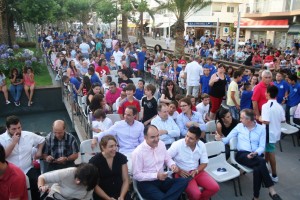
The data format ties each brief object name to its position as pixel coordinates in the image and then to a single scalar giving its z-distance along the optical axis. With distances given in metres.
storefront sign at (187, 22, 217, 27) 44.35
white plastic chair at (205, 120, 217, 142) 6.03
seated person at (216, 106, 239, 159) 5.48
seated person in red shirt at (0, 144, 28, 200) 3.44
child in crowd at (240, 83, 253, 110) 7.21
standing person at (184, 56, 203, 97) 9.55
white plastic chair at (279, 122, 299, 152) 6.72
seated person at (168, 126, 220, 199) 4.33
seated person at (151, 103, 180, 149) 5.47
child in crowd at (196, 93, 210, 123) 6.76
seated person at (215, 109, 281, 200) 4.67
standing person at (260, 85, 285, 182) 5.31
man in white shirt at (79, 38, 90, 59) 15.80
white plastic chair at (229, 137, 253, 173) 5.04
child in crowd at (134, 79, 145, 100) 8.20
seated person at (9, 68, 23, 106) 10.25
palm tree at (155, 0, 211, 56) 16.25
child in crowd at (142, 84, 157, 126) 6.65
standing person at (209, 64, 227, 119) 7.75
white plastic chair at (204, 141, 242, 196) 4.76
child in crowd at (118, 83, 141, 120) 6.42
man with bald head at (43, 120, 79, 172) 4.57
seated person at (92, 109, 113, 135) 5.71
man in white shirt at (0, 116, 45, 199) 4.38
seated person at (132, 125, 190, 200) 4.09
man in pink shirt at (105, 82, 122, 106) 7.79
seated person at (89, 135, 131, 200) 3.97
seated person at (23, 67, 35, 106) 10.50
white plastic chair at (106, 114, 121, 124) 6.62
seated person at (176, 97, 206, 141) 5.74
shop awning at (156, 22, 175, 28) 52.58
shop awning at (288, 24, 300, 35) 24.13
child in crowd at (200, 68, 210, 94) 9.17
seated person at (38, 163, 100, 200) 3.52
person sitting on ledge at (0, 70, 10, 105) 10.24
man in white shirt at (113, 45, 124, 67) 13.64
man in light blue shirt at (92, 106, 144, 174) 5.19
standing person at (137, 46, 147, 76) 13.73
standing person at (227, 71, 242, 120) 7.32
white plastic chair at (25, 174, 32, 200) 3.97
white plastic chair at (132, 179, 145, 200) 4.16
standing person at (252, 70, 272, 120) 6.33
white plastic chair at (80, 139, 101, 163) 4.93
